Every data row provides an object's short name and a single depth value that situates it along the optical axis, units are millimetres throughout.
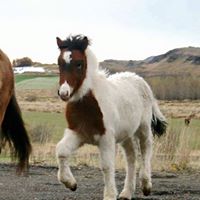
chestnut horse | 11121
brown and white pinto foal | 11205
